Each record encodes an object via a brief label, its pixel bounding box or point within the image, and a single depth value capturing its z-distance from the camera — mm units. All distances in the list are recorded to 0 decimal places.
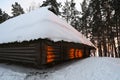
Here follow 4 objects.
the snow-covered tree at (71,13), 18470
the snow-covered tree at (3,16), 17464
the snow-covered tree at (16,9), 19430
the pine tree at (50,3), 15691
